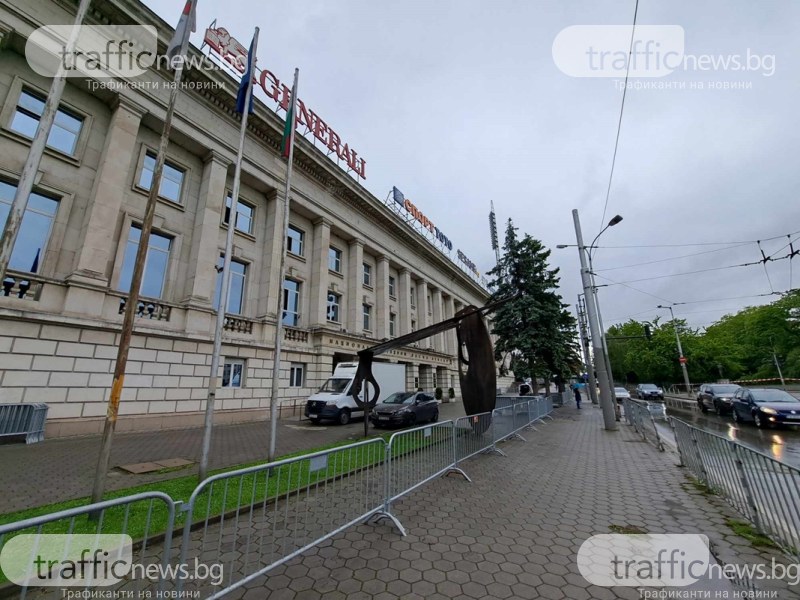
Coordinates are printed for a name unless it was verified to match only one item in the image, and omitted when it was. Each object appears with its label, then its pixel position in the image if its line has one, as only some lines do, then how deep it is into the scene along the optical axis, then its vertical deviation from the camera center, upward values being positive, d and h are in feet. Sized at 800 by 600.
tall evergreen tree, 75.36 +13.97
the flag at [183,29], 21.40 +22.58
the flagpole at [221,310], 19.84 +4.94
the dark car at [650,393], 105.58 -4.24
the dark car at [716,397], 55.26 -3.15
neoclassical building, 35.09 +18.46
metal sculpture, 31.96 +2.80
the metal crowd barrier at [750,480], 12.09 -4.52
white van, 47.62 -1.42
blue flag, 26.63 +23.95
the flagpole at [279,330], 23.36 +4.35
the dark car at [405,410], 43.88 -3.68
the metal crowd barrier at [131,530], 6.88 -5.65
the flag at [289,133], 30.32 +23.08
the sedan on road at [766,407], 38.27 -3.49
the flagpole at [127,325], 14.90 +2.89
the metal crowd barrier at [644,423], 35.06 -5.05
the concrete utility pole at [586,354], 95.61 +7.31
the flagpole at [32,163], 13.66 +9.84
